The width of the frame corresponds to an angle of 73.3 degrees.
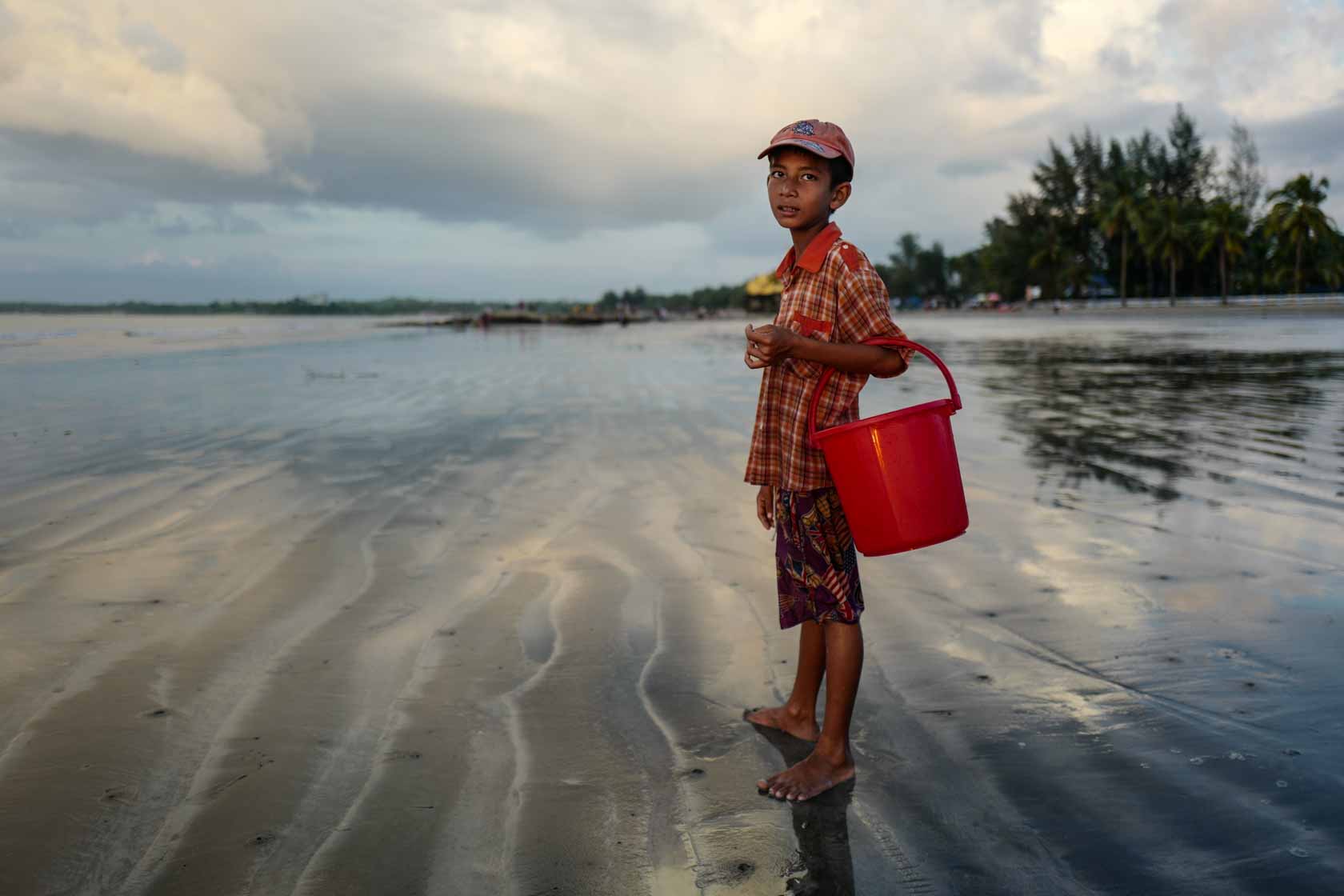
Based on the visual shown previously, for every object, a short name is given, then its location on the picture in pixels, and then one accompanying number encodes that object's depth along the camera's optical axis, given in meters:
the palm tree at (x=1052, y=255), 73.62
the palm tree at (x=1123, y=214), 61.16
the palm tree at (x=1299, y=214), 50.41
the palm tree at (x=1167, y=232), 58.41
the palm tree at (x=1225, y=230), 53.97
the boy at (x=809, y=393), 2.29
